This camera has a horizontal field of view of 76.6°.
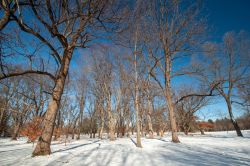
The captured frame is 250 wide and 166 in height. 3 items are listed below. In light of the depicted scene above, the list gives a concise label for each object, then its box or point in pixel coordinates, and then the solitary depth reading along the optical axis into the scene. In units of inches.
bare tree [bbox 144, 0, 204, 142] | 500.4
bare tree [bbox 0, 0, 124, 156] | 225.6
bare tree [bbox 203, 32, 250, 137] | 674.5
